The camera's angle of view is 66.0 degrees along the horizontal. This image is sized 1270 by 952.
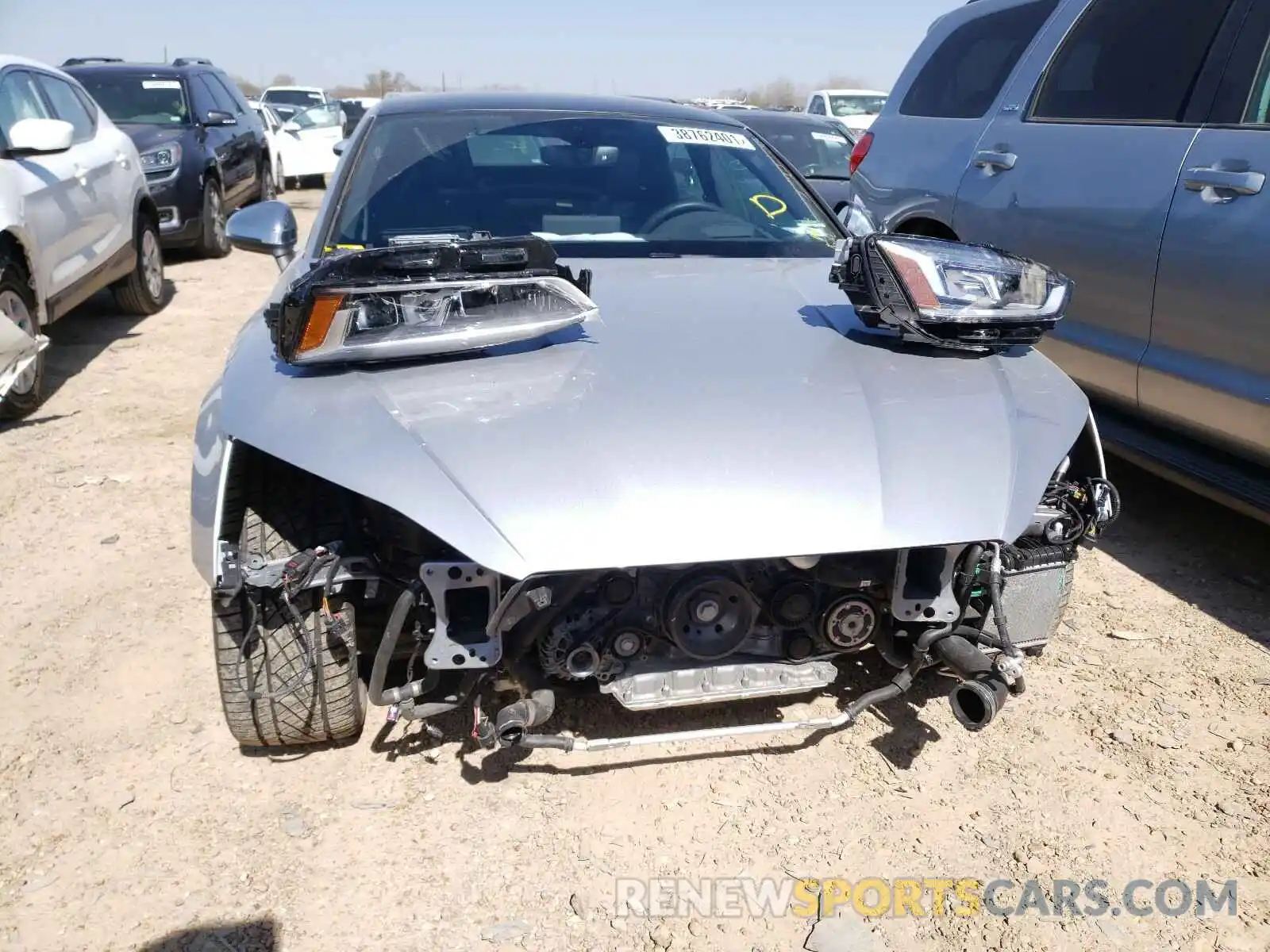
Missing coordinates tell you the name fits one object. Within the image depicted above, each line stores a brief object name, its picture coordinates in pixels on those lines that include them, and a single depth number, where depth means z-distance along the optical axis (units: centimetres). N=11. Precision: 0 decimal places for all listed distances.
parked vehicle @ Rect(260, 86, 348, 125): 2294
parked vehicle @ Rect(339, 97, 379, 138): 1844
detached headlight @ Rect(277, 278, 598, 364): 206
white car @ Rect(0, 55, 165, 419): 479
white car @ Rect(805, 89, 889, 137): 1628
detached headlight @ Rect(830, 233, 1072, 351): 231
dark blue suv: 840
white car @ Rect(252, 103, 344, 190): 1471
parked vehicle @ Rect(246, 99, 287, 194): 1272
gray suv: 304
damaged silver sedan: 184
